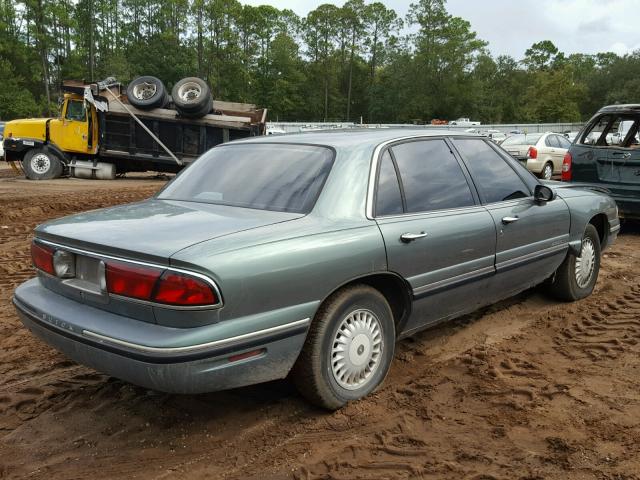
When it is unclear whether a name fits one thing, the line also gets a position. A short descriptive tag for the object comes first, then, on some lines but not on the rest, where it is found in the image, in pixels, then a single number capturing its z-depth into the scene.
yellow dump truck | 17.17
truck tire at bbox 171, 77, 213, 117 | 16.80
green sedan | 2.68
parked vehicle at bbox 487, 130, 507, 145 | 27.68
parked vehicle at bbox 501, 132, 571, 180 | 16.59
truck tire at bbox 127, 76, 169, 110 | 17.05
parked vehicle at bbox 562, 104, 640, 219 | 8.19
